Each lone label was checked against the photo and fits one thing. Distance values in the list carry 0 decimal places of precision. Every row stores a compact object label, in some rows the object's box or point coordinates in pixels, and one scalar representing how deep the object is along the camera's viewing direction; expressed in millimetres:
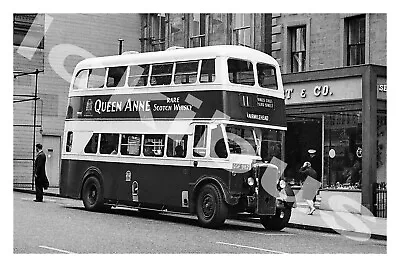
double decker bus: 15883
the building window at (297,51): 19938
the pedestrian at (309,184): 18022
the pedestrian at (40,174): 17484
